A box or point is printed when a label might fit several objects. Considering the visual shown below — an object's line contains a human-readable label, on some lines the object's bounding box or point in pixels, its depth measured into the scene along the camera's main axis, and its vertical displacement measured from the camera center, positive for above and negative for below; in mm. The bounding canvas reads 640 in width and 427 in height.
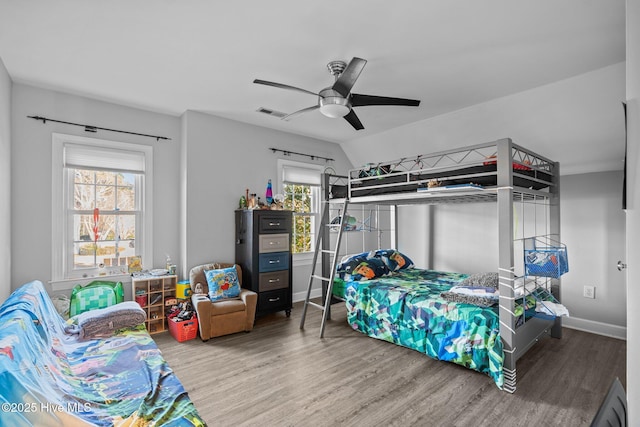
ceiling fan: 2379 +978
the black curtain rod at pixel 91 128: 3209 +996
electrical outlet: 3549 -887
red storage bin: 3346 -1235
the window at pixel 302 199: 4922 +277
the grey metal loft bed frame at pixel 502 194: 2432 +200
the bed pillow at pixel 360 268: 3809 -664
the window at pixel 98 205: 3334 +124
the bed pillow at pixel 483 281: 3023 -662
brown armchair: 3340 -1061
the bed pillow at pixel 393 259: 4129 -603
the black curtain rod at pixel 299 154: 4707 +979
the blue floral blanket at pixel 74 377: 1216 -923
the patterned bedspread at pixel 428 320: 2566 -996
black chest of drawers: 3953 -524
